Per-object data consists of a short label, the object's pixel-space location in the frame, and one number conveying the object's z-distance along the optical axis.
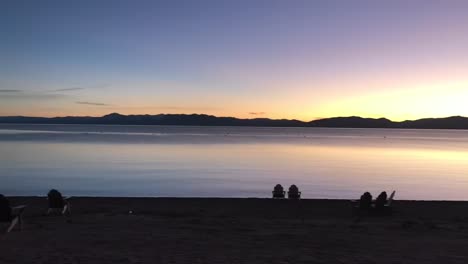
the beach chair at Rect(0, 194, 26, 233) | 10.01
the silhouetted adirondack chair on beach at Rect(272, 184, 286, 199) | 18.47
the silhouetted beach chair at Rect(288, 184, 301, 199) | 17.42
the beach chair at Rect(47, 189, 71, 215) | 12.61
